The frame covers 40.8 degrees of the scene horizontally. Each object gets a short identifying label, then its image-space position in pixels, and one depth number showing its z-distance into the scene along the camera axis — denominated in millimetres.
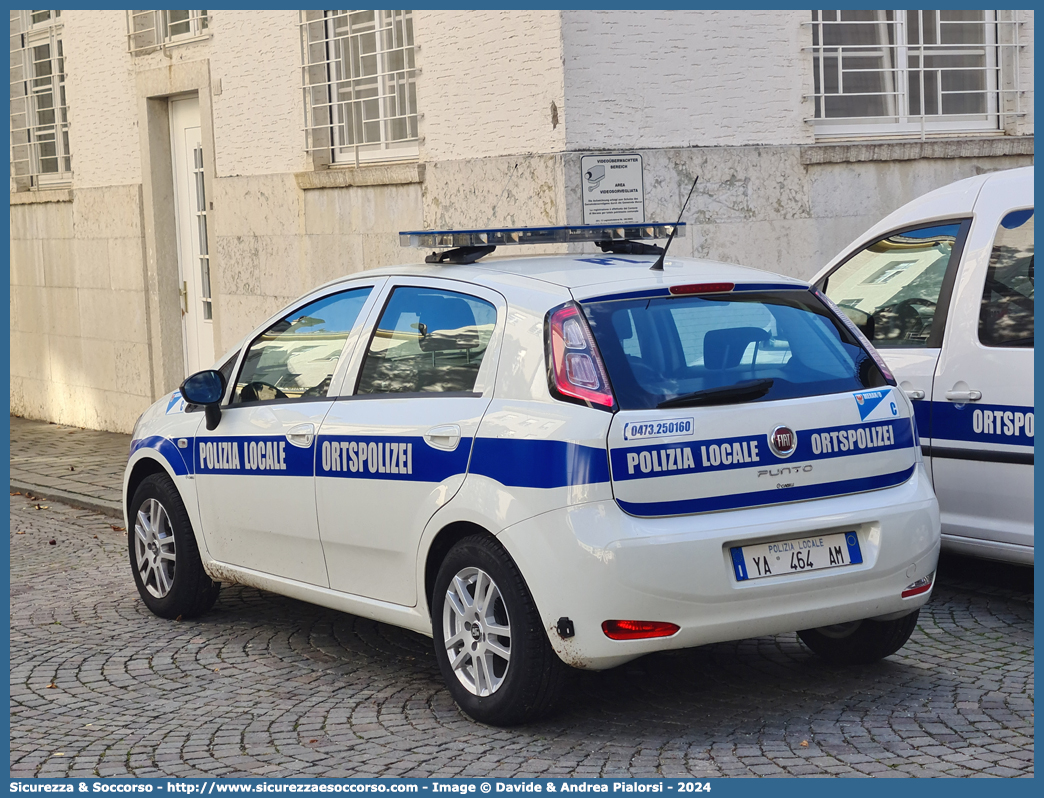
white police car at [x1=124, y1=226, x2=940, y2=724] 4441
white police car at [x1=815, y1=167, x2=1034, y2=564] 5871
